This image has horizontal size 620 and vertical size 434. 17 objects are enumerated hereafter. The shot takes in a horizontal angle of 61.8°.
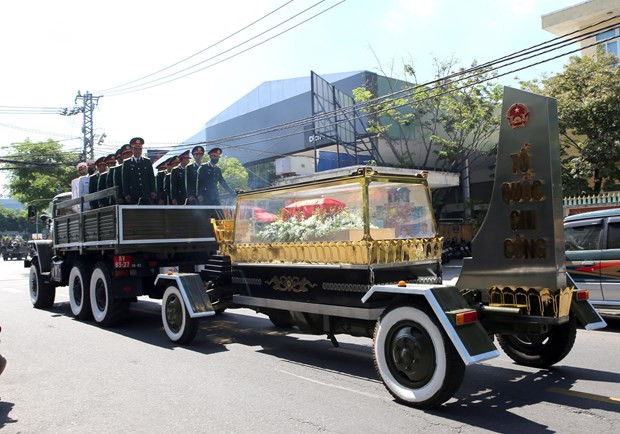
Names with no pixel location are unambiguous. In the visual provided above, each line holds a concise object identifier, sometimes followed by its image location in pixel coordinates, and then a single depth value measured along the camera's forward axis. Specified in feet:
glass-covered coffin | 19.38
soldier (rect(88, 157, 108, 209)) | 36.09
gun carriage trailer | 15.83
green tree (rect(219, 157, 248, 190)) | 100.48
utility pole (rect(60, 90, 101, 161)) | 110.22
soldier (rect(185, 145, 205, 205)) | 33.27
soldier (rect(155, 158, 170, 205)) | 33.69
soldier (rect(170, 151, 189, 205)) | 33.99
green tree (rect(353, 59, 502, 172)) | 75.66
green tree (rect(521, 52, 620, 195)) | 59.41
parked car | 25.85
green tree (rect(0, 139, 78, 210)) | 109.09
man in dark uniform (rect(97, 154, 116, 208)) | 32.42
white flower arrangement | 20.25
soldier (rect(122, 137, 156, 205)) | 31.68
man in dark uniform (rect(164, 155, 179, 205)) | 34.24
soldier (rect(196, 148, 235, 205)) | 33.35
